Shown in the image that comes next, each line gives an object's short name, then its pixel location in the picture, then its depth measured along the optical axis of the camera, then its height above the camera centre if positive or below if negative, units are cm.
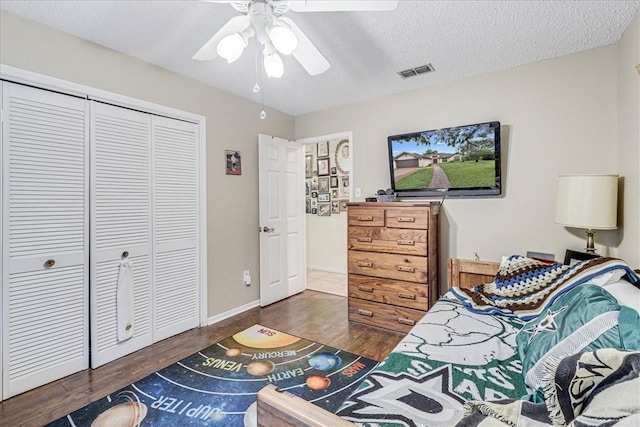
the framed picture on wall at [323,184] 558 +49
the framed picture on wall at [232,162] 327 +52
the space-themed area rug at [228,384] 174 -117
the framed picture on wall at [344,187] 538 +42
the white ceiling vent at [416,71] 270 +128
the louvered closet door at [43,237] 193 -18
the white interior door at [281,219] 363 -11
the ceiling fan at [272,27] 140 +93
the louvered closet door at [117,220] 231 -8
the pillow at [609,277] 153 -33
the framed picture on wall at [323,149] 552 +112
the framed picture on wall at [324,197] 559 +25
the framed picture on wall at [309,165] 577 +86
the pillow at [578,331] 103 -44
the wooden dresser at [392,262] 274 -49
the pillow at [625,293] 126 -37
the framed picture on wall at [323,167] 556 +81
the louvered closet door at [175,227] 271 -16
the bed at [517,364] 81 -58
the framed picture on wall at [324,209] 557 +3
